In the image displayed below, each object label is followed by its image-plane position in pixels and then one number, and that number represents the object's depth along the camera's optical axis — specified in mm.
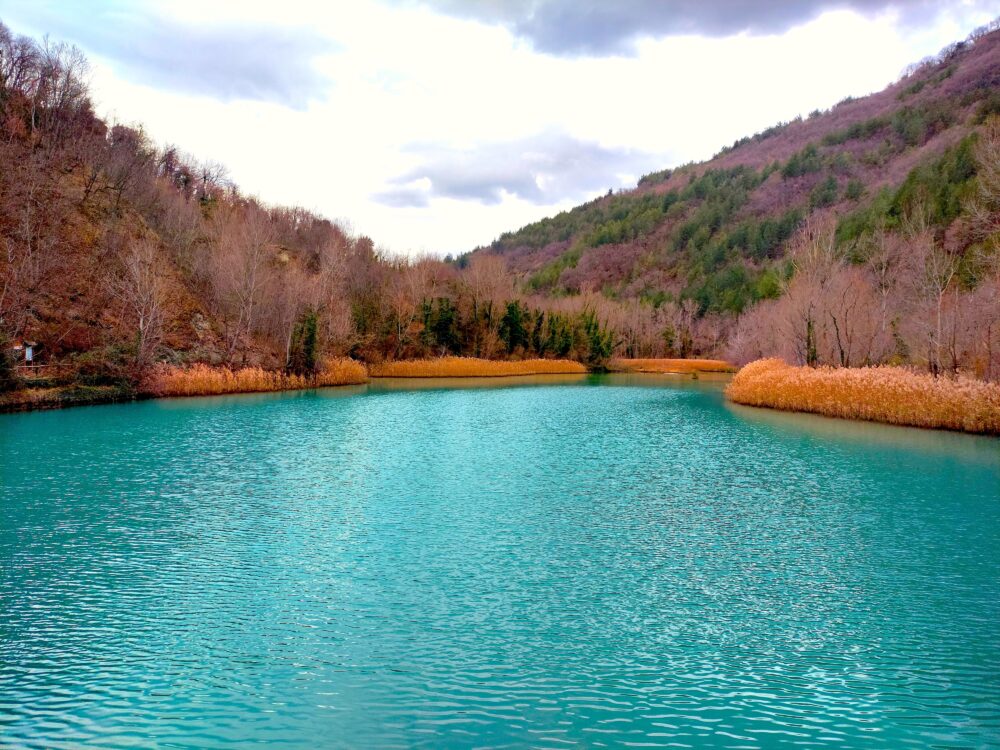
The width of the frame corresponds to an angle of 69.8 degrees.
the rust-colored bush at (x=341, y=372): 49906
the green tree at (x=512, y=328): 71688
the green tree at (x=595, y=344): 81688
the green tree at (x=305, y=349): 48734
